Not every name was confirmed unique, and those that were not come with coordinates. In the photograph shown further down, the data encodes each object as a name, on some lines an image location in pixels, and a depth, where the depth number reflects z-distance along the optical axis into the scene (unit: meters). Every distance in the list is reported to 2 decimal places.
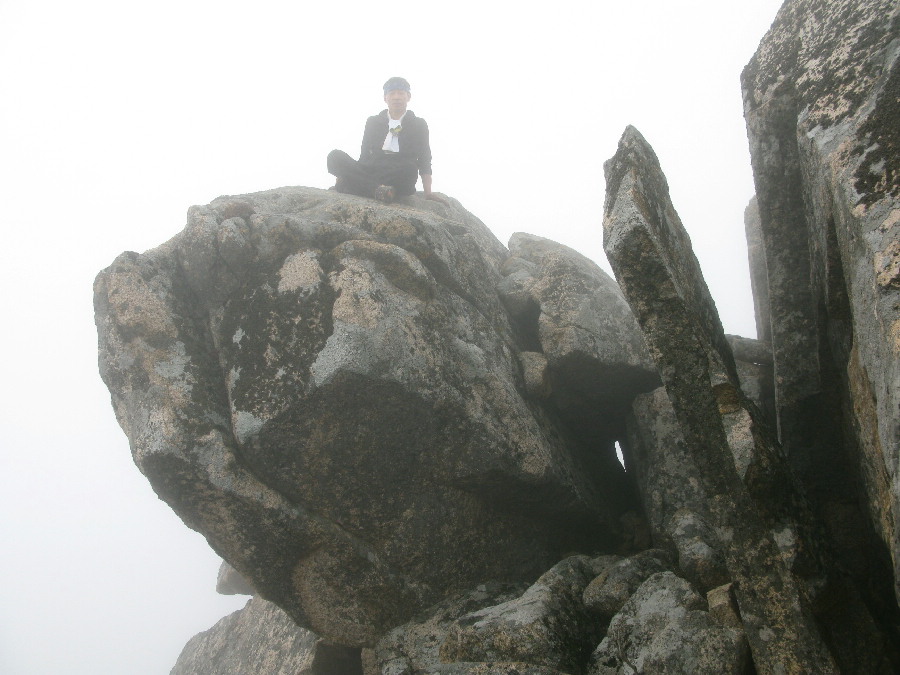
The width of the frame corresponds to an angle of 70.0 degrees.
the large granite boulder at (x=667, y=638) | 5.67
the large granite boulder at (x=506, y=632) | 6.52
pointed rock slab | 5.47
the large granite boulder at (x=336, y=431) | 8.23
